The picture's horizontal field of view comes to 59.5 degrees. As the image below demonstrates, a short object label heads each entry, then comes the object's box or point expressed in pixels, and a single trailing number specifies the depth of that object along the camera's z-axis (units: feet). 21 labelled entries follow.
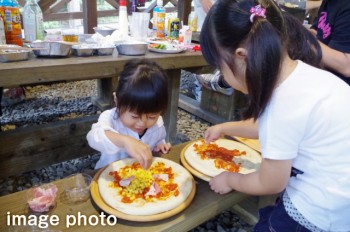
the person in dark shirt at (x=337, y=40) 4.90
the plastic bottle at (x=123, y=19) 7.01
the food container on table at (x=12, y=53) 4.53
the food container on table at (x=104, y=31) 7.25
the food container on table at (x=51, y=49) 5.02
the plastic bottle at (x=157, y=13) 7.78
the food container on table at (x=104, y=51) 5.66
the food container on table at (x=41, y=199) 3.48
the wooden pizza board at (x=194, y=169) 4.17
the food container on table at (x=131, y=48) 5.81
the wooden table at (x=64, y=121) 4.54
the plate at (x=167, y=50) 6.36
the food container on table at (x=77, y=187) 3.75
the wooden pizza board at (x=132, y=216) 3.27
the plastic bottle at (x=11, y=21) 5.24
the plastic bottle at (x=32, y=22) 5.91
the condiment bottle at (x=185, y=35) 7.32
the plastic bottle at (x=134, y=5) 8.58
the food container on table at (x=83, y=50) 5.38
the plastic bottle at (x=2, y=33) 5.17
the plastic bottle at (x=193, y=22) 8.83
